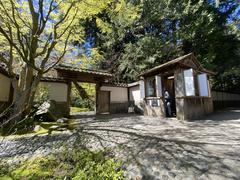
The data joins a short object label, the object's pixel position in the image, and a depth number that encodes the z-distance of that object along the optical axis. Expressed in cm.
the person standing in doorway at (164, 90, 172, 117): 859
